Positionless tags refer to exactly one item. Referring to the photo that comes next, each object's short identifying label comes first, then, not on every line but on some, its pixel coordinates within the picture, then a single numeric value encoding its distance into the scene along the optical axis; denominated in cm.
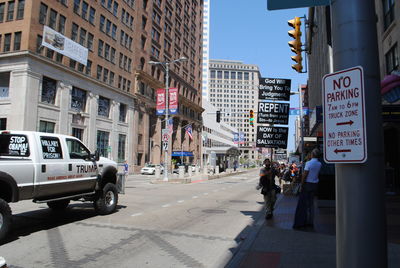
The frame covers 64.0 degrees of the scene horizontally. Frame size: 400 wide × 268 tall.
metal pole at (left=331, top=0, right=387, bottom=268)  262
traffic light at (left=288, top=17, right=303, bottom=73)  1032
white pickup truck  709
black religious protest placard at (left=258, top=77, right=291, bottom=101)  1144
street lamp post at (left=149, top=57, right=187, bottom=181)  2720
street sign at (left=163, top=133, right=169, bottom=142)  2890
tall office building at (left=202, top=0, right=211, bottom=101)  15338
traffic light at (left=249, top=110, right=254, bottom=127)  2405
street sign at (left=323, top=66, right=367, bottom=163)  268
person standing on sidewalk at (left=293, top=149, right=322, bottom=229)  834
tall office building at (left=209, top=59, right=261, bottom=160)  17000
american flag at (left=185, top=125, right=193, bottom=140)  4714
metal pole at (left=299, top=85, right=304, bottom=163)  2113
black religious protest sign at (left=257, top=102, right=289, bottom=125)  1123
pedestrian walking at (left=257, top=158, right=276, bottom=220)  990
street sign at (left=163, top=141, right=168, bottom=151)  2819
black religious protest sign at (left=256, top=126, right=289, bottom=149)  1087
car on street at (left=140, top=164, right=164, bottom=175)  4559
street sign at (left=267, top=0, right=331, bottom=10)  381
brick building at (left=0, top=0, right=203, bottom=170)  3134
